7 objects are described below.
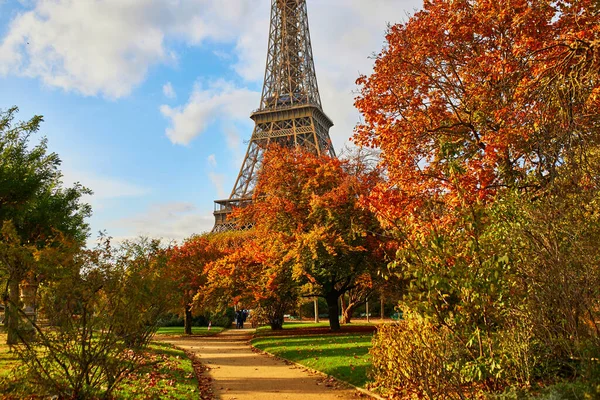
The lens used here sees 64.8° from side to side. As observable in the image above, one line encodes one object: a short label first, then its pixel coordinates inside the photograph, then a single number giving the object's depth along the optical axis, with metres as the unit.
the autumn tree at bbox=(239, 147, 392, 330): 18.58
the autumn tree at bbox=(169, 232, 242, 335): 27.56
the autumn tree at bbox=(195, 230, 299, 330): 19.94
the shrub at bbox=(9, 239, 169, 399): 6.35
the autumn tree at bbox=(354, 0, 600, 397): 5.60
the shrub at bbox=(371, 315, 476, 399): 5.87
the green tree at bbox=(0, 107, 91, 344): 6.50
